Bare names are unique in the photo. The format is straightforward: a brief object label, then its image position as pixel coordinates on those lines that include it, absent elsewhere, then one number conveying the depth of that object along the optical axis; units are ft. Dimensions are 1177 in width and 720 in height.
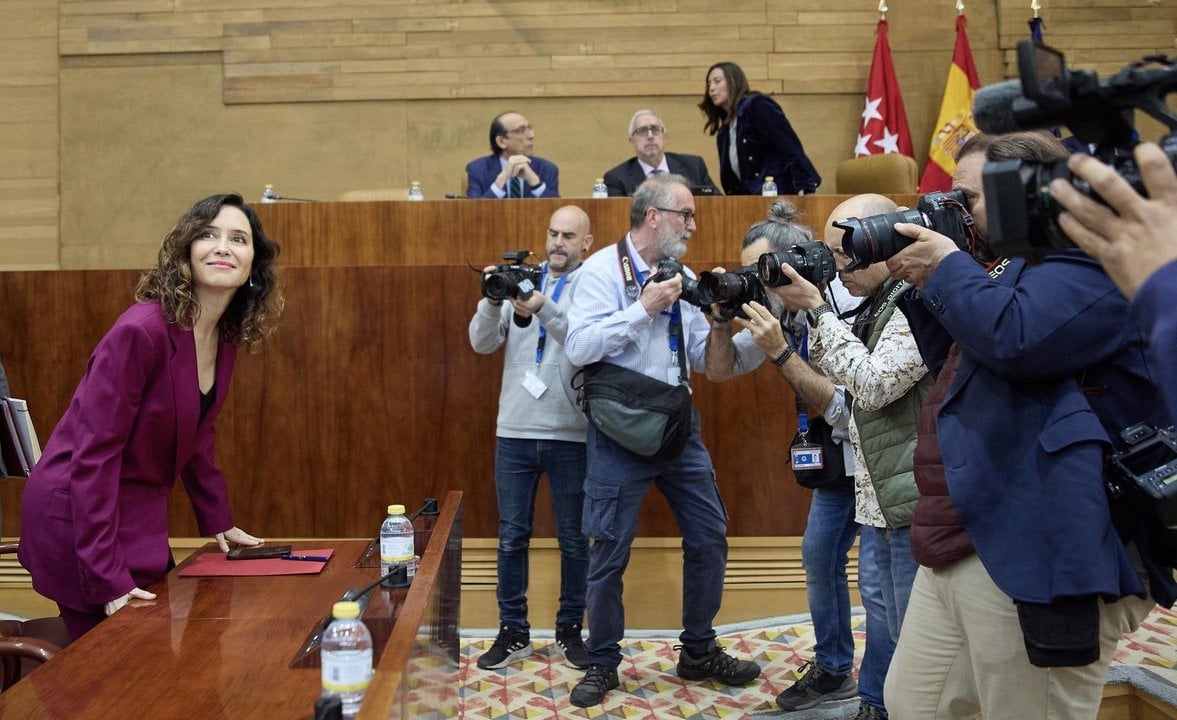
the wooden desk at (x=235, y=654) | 4.51
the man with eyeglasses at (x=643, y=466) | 9.68
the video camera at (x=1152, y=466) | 4.42
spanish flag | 19.36
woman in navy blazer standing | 15.11
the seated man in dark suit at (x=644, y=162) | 15.34
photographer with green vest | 6.75
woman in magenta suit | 6.32
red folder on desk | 6.95
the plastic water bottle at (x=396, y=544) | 6.41
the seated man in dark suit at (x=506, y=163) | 15.52
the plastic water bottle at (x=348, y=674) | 4.07
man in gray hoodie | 10.77
